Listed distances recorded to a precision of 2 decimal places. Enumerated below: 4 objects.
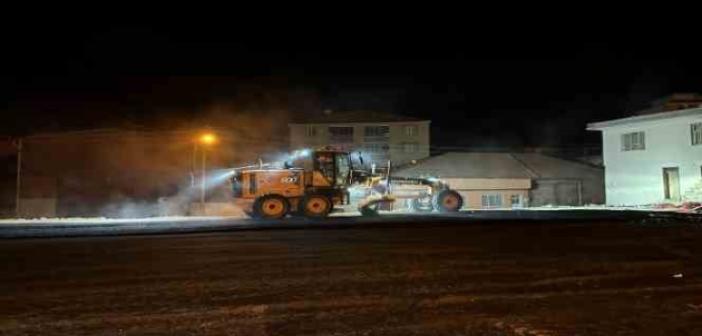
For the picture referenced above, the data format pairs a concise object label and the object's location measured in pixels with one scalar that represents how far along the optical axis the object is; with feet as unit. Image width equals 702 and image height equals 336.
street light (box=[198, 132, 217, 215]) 113.39
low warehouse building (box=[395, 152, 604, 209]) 145.38
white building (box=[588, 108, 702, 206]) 119.34
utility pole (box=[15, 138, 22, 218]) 116.49
